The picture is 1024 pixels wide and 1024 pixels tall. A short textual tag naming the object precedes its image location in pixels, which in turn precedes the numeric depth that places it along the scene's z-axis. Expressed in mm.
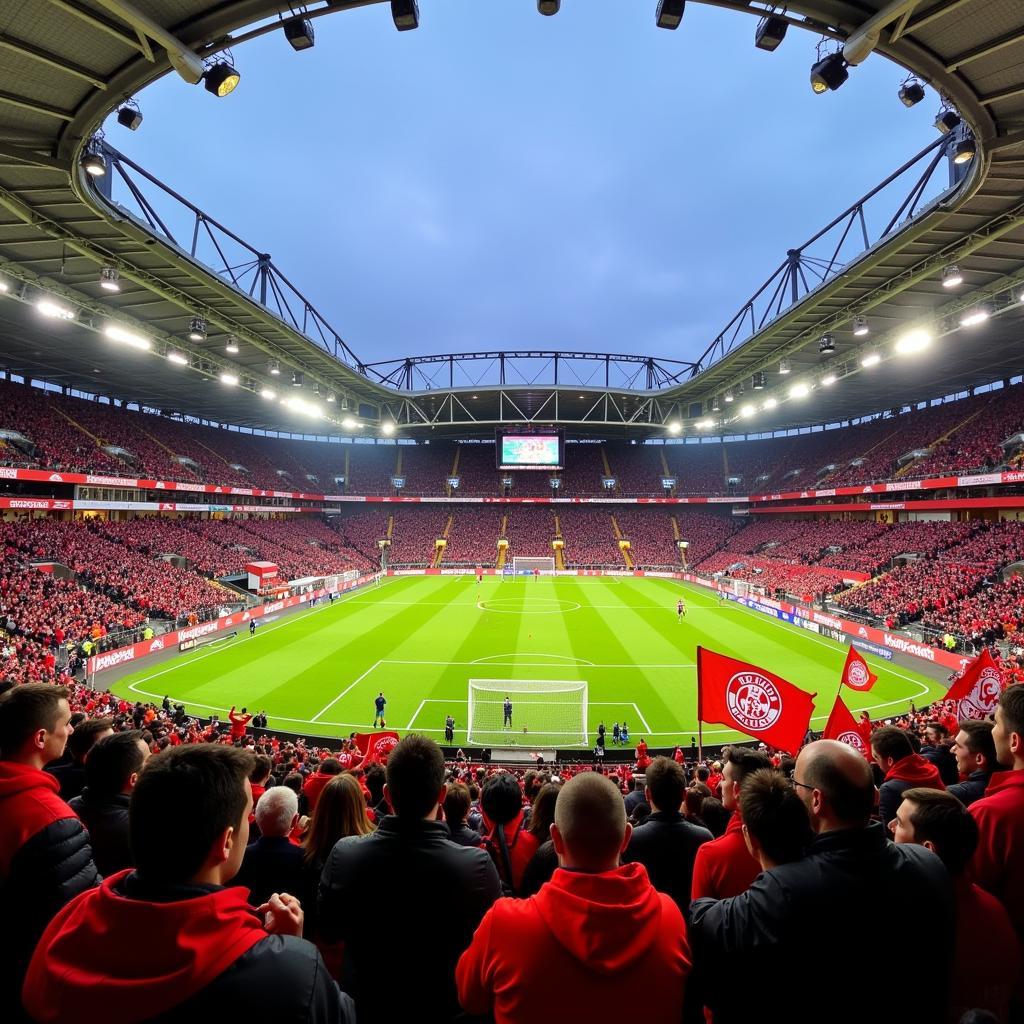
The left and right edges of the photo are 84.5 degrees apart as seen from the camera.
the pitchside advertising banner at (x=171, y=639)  22567
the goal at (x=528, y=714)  18016
